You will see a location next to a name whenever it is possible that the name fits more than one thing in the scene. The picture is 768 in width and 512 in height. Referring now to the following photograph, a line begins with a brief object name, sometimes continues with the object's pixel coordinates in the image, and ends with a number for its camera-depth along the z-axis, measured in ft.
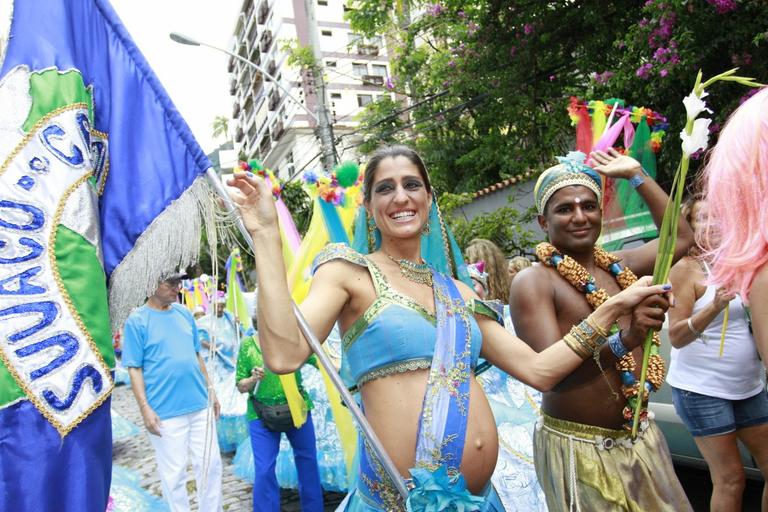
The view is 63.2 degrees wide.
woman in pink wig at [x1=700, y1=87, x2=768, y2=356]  4.84
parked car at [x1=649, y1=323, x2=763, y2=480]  13.44
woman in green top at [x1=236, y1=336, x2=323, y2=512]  13.98
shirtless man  7.64
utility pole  41.76
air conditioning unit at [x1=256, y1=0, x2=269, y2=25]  171.73
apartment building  143.84
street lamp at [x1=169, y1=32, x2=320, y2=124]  40.37
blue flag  6.71
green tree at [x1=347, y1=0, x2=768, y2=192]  21.36
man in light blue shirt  14.67
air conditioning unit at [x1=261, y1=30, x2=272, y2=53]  169.17
